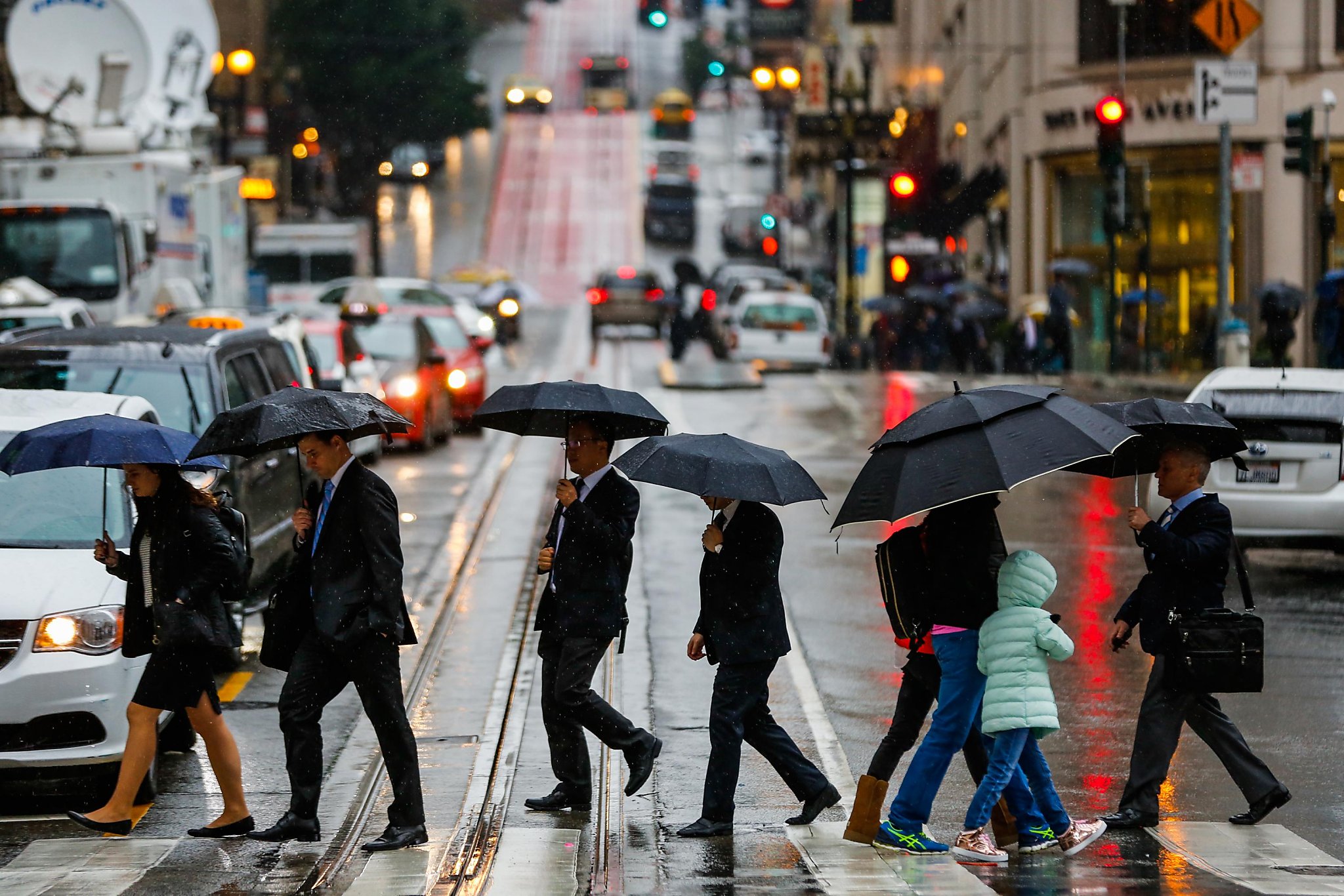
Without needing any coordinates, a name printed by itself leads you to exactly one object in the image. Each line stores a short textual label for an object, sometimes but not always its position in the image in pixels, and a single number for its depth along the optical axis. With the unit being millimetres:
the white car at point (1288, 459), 27062
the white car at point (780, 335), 67937
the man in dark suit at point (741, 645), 15406
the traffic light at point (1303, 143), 51531
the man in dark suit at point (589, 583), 15820
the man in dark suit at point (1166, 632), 15680
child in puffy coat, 14398
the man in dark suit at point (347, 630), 15070
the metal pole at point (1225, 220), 49875
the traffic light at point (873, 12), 106650
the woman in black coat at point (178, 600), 15742
